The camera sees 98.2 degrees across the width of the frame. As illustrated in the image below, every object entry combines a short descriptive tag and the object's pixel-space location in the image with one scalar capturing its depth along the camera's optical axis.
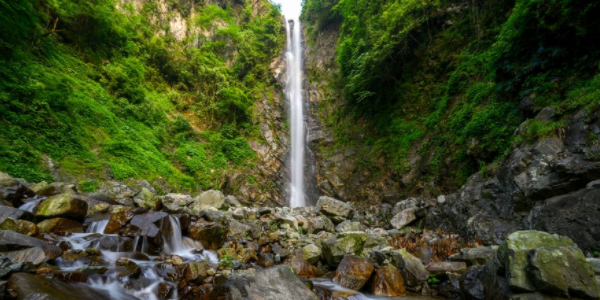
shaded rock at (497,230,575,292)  3.48
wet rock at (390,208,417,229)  10.38
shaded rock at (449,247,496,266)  5.23
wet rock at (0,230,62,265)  3.94
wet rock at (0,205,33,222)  5.14
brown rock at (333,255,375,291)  5.31
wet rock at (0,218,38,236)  4.91
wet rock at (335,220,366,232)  10.51
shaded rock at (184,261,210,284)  4.63
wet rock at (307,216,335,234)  9.99
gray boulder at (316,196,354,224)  11.95
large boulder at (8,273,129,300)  2.97
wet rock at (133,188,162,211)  8.40
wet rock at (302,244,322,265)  6.59
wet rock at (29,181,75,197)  7.07
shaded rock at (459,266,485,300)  4.29
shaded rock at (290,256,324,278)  6.04
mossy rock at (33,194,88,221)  5.82
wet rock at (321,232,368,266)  6.38
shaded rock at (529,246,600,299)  3.17
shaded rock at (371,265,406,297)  5.08
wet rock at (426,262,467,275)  5.25
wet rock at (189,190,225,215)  10.83
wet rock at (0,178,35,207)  6.22
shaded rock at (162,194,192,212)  8.52
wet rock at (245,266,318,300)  4.23
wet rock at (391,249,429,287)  5.25
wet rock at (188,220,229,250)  7.05
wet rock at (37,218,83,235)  5.50
